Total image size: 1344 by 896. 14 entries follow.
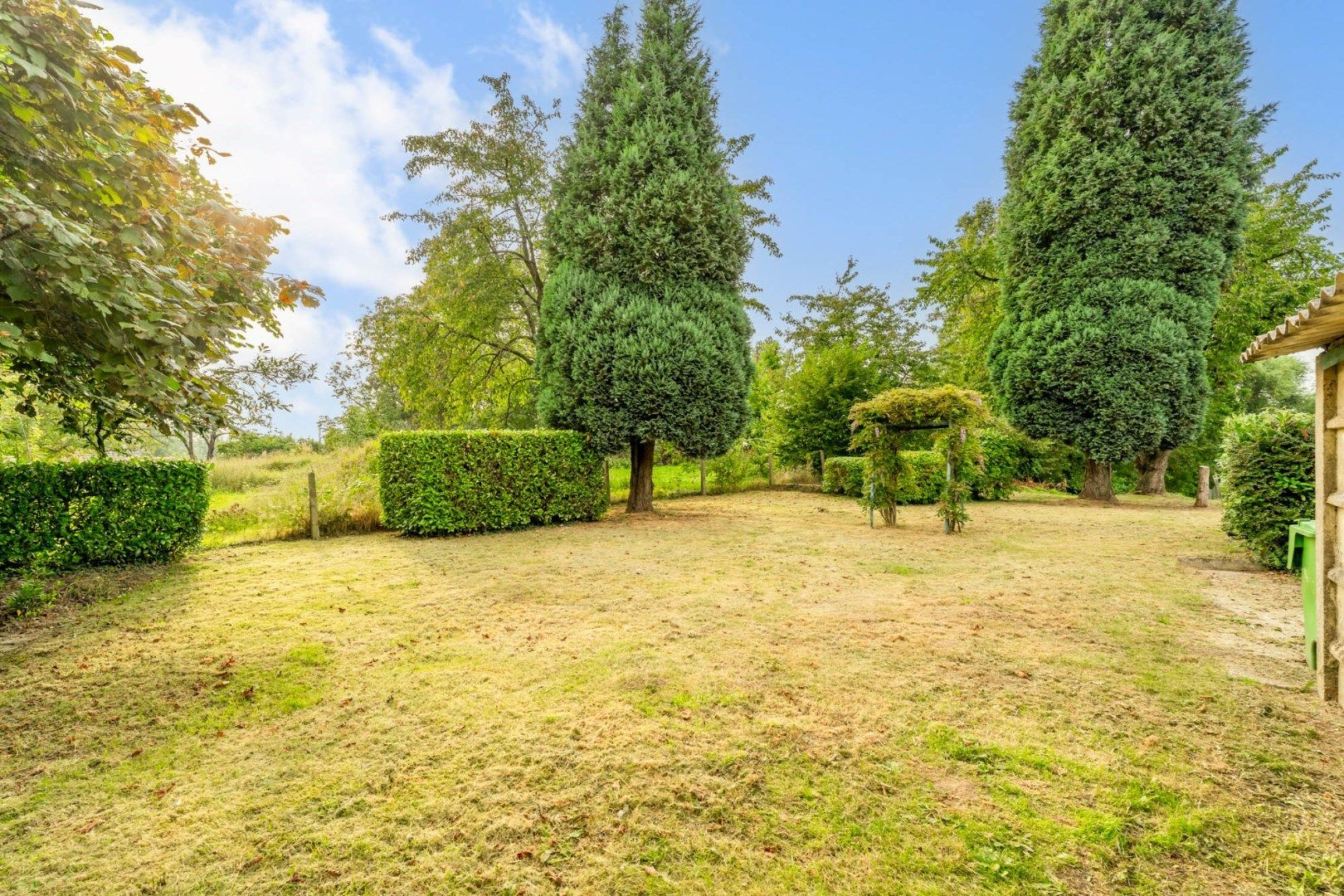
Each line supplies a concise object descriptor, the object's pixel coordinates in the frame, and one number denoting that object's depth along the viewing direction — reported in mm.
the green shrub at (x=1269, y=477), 5855
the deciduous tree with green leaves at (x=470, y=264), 12320
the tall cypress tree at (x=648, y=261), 10125
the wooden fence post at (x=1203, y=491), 12148
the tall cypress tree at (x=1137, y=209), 11688
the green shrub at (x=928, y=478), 13016
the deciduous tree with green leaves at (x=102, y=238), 2717
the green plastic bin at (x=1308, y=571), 3570
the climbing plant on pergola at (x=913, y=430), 9016
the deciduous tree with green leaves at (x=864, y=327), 18234
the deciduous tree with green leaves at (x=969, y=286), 16828
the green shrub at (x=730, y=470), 16203
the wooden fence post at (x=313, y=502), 8961
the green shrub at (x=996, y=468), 13938
